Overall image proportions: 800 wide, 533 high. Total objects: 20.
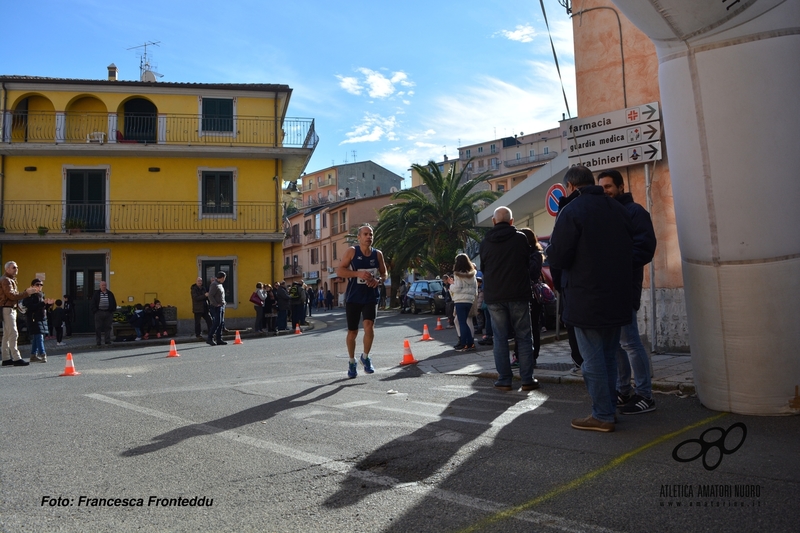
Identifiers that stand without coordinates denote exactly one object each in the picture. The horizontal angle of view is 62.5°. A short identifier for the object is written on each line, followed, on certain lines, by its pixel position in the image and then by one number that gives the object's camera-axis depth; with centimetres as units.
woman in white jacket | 1176
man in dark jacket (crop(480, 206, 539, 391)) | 692
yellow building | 2748
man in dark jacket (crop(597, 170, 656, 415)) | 555
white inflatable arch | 499
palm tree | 3447
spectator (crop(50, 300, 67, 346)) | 2150
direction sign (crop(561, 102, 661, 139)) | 889
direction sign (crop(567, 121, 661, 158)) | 893
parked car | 3097
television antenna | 3341
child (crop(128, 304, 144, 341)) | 2264
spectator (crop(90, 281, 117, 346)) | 1927
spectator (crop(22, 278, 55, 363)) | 1392
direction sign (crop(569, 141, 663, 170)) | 891
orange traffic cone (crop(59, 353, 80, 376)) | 1104
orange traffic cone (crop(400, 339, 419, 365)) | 1034
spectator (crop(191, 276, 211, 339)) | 1978
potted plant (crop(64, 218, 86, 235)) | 2728
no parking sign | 1026
